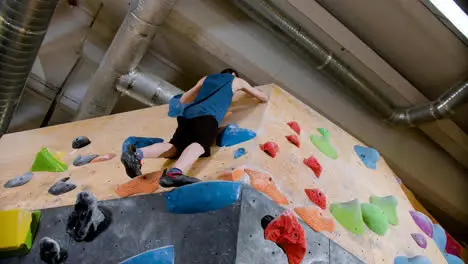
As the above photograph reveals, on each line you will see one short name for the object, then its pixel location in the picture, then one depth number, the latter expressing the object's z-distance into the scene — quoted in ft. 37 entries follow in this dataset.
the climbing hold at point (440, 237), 9.66
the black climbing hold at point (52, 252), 6.01
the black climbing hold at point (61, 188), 7.43
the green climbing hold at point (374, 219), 7.73
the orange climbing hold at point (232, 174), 6.20
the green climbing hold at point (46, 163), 8.63
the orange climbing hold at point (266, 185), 6.22
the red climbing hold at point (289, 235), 5.55
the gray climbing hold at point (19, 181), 8.37
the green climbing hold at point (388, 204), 8.48
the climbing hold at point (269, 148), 7.29
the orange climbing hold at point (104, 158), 8.45
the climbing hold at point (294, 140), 8.16
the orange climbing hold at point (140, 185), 6.54
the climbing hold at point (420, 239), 8.53
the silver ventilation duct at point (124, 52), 11.64
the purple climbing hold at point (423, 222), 9.23
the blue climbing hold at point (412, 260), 7.58
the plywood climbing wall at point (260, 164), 7.09
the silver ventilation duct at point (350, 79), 12.85
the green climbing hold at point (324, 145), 8.86
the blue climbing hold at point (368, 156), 9.78
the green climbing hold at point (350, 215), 7.29
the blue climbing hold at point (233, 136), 7.49
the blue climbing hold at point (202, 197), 5.60
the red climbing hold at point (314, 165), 7.93
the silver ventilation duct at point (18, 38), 10.02
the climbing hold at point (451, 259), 9.37
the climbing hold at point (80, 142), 9.61
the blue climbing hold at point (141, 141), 7.94
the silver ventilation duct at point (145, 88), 12.88
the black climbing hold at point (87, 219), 5.98
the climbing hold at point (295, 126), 8.62
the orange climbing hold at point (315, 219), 6.41
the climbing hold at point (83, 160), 8.56
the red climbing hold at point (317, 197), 7.18
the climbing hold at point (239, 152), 7.06
